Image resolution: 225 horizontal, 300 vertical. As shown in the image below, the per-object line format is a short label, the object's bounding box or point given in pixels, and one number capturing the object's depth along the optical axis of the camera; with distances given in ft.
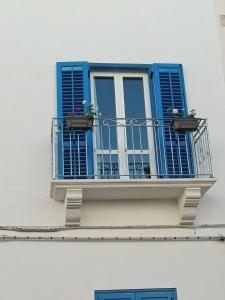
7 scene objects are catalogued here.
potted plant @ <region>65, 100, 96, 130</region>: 25.49
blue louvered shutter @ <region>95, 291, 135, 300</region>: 23.98
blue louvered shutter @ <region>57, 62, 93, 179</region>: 25.82
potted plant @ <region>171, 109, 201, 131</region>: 25.89
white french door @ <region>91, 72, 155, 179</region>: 26.53
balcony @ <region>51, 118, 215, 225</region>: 24.93
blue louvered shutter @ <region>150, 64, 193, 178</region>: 26.37
